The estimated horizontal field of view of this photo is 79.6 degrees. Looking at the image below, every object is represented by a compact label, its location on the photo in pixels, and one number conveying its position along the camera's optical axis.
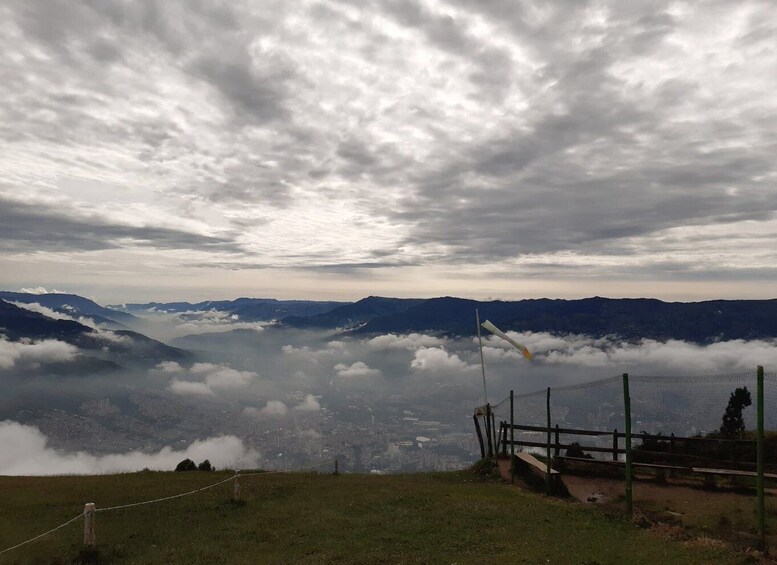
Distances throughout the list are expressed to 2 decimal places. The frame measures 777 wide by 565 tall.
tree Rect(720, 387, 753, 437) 39.41
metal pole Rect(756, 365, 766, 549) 12.09
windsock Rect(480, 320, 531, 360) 28.72
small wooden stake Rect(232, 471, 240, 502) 19.88
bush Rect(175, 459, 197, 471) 32.38
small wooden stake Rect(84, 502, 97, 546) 13.20
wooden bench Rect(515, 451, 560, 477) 22.84
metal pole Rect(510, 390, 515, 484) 25.69
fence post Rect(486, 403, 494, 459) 30.92
